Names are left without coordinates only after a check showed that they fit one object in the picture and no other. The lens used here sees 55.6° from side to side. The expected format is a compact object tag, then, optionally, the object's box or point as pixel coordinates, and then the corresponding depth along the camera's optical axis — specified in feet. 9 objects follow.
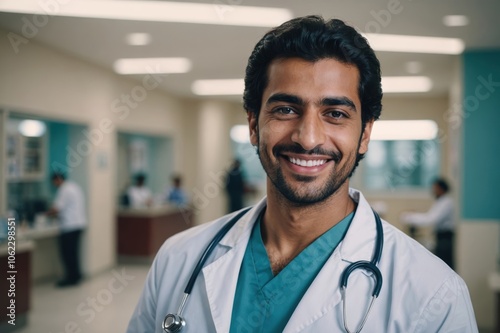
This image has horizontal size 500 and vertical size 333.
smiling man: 3.31
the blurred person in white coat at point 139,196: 24.17
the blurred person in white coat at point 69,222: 18.34
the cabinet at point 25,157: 18.97
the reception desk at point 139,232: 22.67
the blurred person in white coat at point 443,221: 17.39
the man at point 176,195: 26.37
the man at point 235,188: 29.53
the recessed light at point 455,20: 13.16
